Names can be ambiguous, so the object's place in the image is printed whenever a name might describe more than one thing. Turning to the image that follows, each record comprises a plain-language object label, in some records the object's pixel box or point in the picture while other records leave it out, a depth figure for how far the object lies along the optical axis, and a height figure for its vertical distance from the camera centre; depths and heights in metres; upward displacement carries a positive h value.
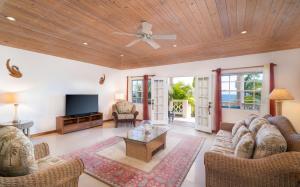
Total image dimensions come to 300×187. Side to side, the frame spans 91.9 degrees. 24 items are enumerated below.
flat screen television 5.00 -0.34
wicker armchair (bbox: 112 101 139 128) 5.54 -0.71
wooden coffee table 2.85 -1.01
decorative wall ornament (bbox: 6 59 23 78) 3.87 +0.68
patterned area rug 2.27 -1.30
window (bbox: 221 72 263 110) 4.54 +0.15
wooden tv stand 4.66 -0.96
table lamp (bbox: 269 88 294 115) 3.46 -0.01
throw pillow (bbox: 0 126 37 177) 1.29 -0.55
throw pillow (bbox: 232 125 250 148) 2.27 -0.64
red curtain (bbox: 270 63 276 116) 4.12 +0.36
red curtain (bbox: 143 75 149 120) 6.56 -0.32
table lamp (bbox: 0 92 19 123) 3.50 -0.09
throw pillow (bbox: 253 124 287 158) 1.57 -0.55
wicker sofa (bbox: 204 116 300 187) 1.38 -0.78
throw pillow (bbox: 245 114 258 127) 2.79 -0.52
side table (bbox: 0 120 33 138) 3.44 -0.70
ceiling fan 2.74 +1.19
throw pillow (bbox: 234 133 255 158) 1.80 -0.67
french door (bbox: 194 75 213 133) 5.08 -0.30
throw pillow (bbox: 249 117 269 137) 2.26 -0.48
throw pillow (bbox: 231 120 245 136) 2.85 -0.61
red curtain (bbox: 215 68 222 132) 4.89 -0.17
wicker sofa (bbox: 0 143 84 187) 1.22 -0.76
